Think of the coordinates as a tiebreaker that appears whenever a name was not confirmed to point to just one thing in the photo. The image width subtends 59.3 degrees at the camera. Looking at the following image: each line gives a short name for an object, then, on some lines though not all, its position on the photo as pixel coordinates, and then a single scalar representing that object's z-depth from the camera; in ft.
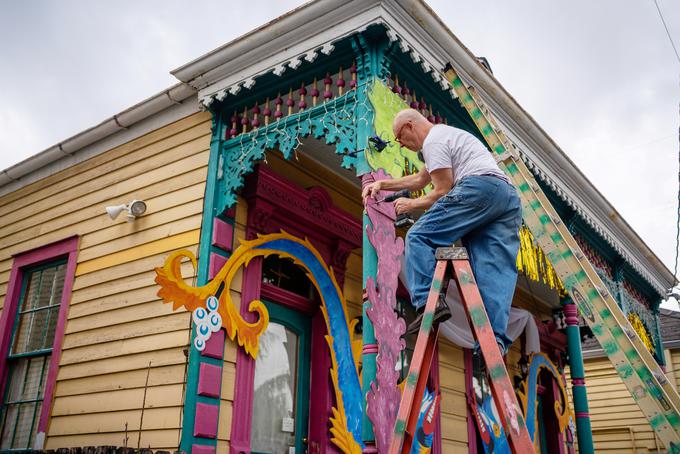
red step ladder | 6.81
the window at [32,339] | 21.36
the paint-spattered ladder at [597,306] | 7.37
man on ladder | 8.71
